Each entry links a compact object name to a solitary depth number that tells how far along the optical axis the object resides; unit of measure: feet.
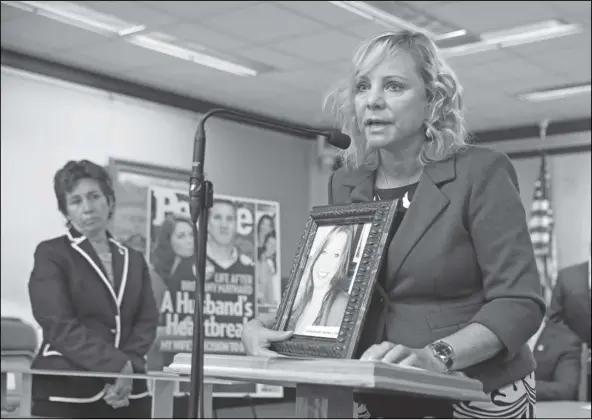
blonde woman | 10.05
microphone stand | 9.55
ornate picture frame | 9.79
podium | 9.04
